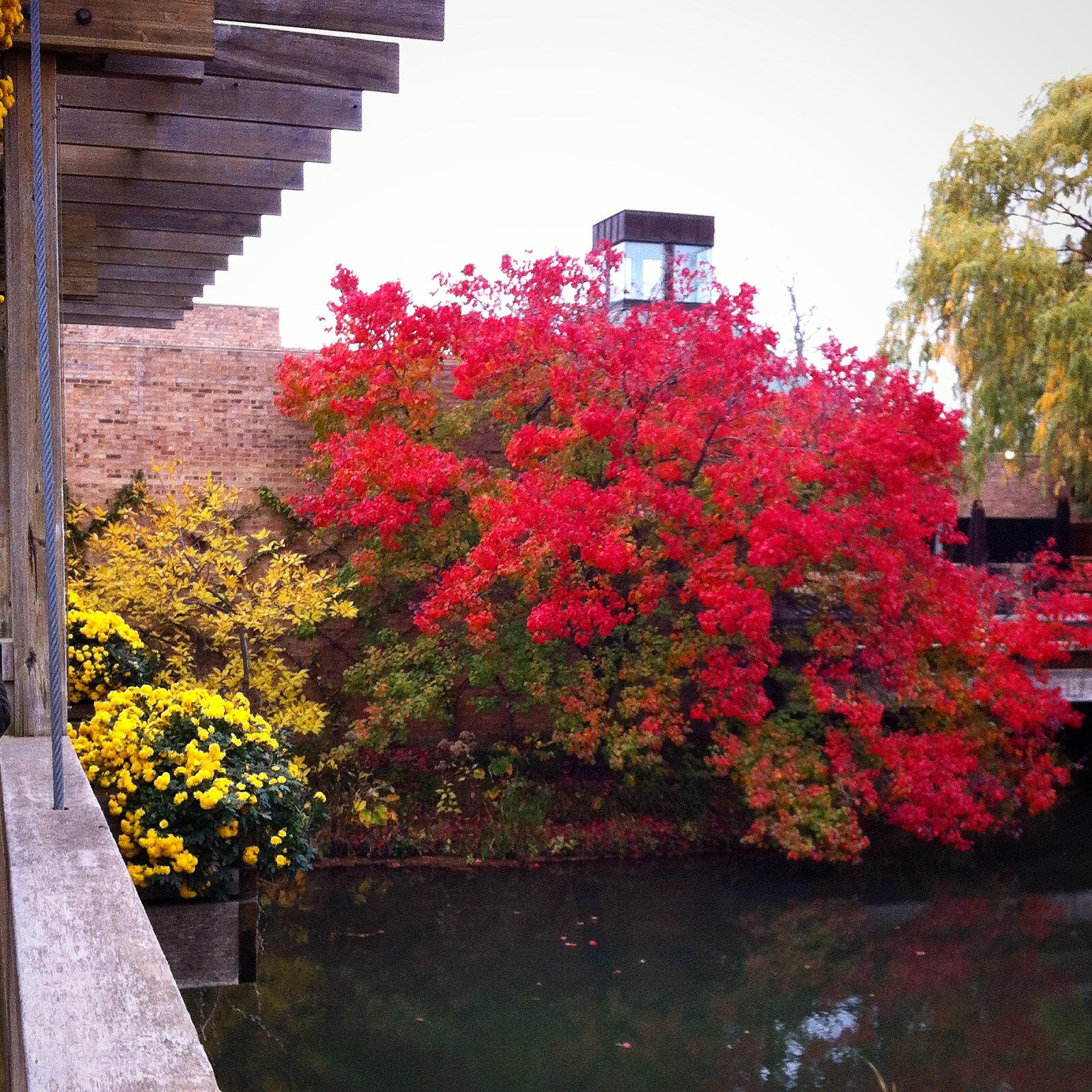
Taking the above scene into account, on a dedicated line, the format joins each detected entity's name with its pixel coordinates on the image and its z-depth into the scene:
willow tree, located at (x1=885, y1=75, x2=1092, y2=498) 15.45
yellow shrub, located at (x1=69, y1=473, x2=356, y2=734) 11.64
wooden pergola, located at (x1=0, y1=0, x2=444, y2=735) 3.74
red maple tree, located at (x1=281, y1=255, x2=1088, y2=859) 11.08
